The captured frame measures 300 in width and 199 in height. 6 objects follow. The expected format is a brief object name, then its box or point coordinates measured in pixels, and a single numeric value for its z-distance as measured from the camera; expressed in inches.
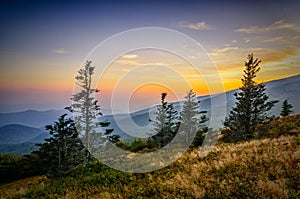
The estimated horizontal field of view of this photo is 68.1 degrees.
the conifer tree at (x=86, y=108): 1127.0
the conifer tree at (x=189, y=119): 1455.5
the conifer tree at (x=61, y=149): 757.3
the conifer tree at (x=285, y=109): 1904.5
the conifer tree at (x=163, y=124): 1243.8
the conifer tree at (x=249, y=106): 1046.8
